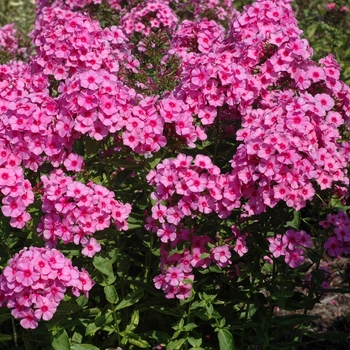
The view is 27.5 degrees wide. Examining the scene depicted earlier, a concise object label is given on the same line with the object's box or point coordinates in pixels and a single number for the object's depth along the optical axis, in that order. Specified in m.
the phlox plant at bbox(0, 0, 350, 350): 2.78
